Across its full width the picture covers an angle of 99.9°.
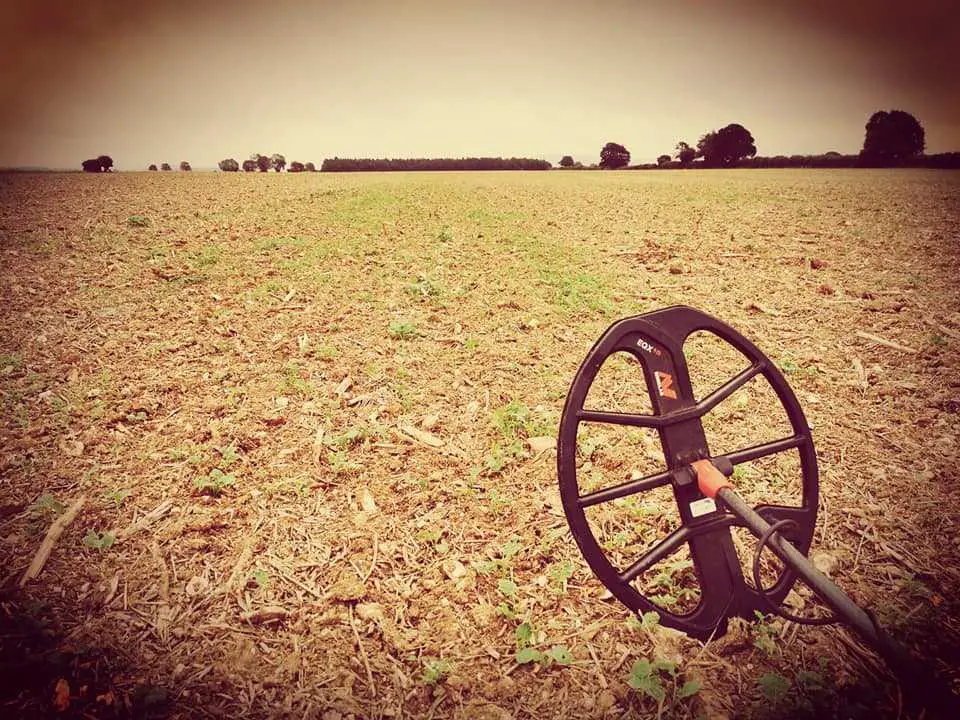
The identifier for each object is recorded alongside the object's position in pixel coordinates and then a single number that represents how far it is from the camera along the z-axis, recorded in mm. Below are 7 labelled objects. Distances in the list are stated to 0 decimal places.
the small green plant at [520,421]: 3684
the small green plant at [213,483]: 3137
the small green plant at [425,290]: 5906
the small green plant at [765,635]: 2107
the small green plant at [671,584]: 2504
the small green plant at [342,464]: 3326
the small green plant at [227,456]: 3361
